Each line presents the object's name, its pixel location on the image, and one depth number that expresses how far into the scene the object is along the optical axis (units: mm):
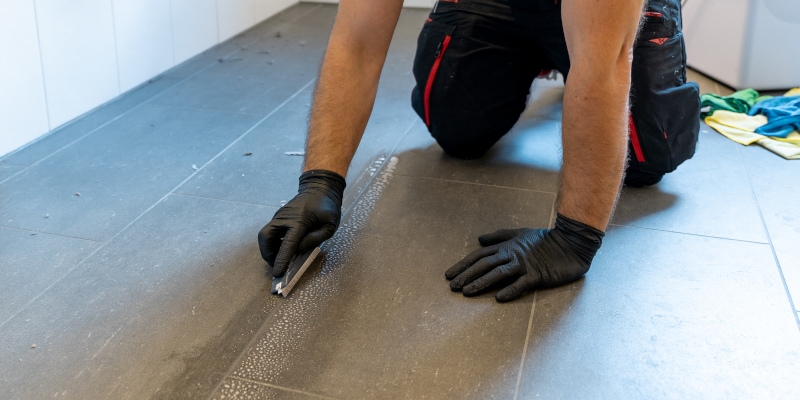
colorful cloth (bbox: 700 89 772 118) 2096
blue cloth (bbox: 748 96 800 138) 1938
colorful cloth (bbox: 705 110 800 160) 1834
